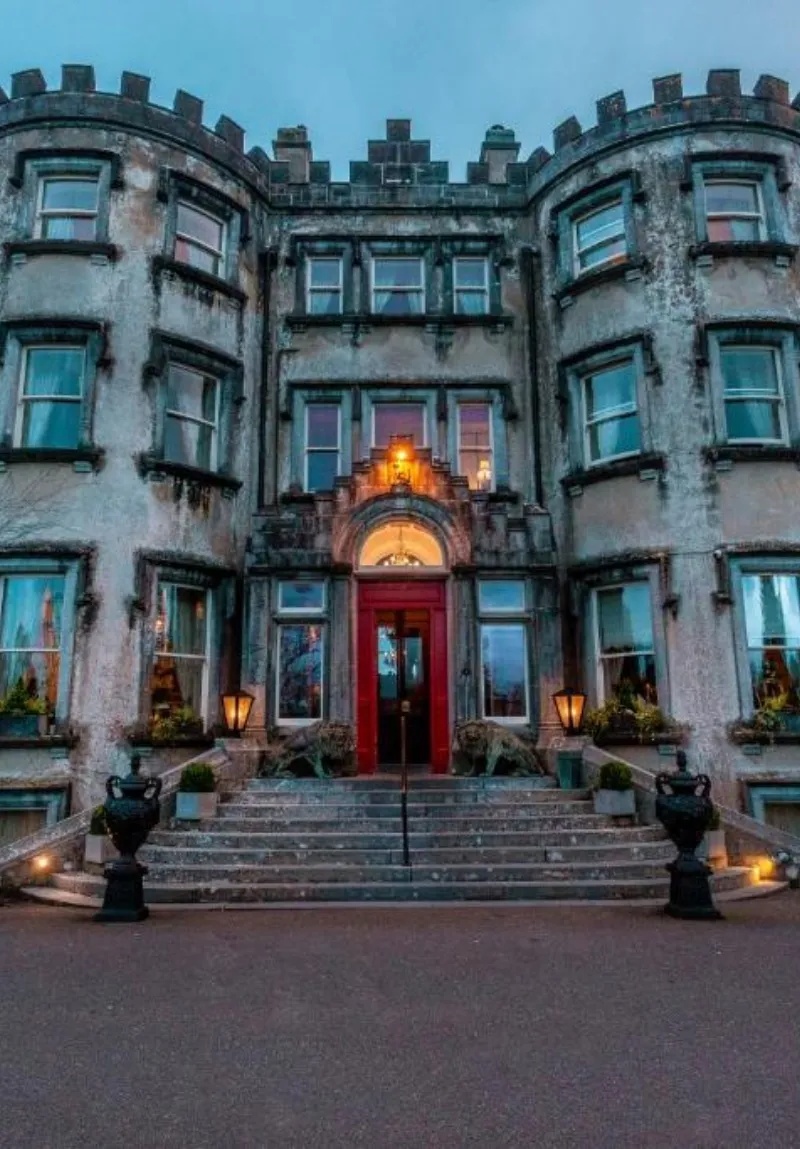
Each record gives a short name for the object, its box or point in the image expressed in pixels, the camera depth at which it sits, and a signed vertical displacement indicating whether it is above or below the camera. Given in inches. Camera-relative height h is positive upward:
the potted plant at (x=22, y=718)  471.5 +0.9
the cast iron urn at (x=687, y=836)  317.1 -50.9
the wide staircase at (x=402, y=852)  351.6 -65.6
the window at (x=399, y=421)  625.0 +232.3
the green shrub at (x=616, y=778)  416.2 -34.0
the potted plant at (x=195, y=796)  410.6 -40.6
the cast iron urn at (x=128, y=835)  315.3 -48.2
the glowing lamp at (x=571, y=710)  473.1 +2.3
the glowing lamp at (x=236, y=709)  483.8 +4.9
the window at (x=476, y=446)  618.5 +211.0
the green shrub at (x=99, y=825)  386.6 -51.8
